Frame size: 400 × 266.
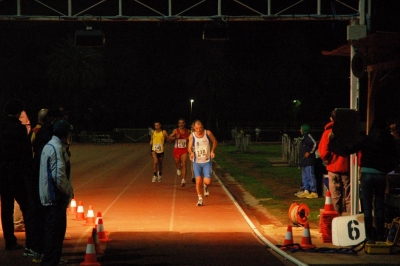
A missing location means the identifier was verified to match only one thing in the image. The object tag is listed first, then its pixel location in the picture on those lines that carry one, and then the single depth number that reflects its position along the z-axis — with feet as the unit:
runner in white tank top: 55.67
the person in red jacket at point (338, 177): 42.55
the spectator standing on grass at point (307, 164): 60.18
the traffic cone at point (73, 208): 49.22
